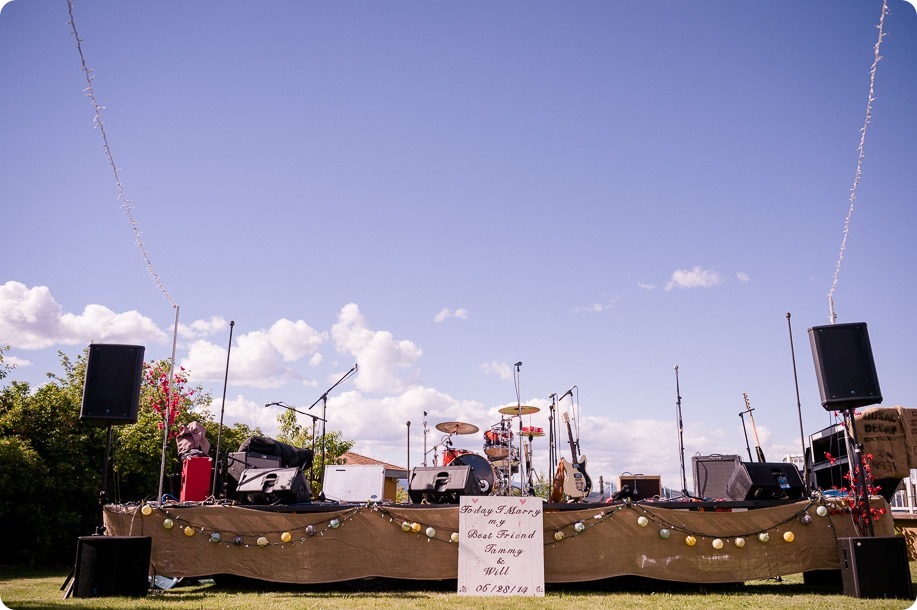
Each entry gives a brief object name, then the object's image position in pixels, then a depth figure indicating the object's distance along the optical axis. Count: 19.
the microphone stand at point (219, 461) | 7.73
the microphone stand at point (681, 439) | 9.53
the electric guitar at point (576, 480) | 9.35
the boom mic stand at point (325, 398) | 9.45
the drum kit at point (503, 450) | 9.61
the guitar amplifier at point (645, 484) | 10.42
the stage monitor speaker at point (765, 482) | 6.23
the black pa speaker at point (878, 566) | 5.09
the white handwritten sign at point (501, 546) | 5.54
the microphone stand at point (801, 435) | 7.49
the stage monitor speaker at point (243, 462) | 7.72
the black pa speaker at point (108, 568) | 5.12
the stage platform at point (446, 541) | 5.80
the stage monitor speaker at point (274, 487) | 6.18
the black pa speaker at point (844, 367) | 5.56
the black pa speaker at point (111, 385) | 5.91
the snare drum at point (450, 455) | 10.63
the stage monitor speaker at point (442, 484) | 6.30
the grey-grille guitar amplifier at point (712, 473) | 8.09
